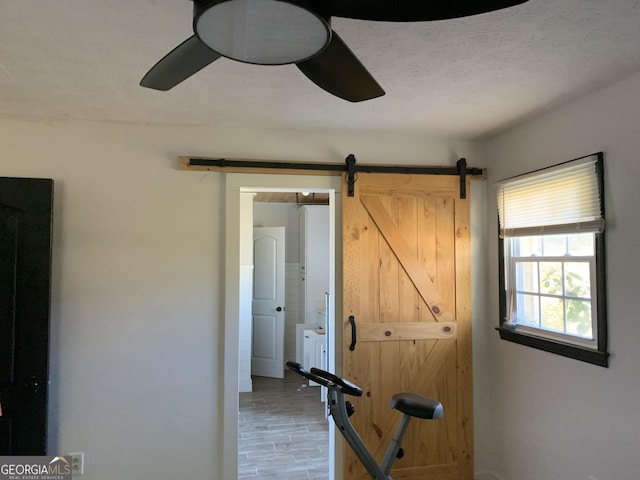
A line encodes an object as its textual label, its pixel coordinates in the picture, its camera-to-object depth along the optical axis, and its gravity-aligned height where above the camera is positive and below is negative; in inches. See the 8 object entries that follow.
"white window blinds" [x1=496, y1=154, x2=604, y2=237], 89.0 +15.0
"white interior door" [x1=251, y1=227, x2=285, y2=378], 227.3 -20.1
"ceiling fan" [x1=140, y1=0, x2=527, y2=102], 40.1 +23.2
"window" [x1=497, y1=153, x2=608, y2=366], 88.5 +1.4
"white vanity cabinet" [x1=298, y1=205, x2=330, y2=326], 233.9 +3.1
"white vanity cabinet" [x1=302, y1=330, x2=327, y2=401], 195.9 -39.8
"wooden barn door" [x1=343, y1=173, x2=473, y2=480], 116.1 -13.0
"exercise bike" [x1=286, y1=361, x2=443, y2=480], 80.7 -27.4
